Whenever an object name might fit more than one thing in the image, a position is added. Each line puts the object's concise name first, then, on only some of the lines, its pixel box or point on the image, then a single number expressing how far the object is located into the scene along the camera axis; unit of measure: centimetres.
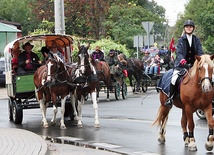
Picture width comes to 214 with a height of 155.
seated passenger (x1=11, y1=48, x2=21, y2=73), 1867
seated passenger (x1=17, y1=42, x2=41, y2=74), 1852
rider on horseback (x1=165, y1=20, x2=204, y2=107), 1247
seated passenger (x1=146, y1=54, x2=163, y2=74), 3256
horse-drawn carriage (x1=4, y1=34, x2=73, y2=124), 1808
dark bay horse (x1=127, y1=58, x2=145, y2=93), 3030
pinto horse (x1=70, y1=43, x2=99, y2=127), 1653
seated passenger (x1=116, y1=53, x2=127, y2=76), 2731
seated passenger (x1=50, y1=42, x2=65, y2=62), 1735
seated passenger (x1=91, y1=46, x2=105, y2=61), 2622
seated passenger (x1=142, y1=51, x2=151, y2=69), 3350
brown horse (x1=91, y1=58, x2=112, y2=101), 2393
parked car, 3841
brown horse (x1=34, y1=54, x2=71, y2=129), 1675
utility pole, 2639
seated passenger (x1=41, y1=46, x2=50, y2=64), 1805
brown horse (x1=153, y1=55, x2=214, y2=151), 1131
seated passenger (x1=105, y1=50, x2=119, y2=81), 2707
